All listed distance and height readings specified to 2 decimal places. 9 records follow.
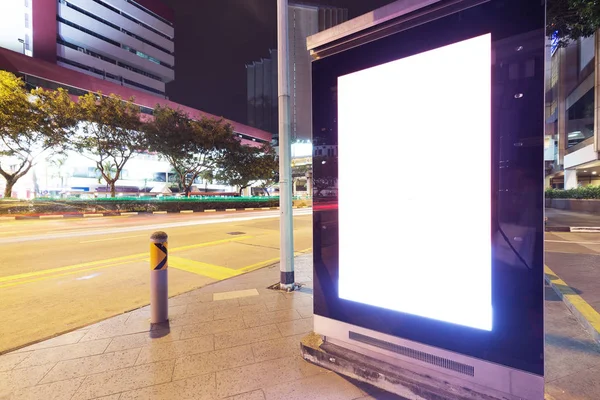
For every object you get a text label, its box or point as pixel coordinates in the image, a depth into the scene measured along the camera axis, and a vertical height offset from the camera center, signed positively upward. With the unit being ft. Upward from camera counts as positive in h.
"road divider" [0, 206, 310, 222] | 61.77 -4.00
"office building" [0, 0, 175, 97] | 140.77 +92.95
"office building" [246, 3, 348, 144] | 208.85 +122.46
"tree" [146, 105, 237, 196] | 86.58 +18.28
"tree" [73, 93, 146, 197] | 74.95 +19.16
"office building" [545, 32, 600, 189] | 67.46 +23.96
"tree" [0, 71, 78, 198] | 62.03 +17.72
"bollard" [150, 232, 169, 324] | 11.68 -3.25
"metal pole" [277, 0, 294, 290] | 15.51 +2.66
